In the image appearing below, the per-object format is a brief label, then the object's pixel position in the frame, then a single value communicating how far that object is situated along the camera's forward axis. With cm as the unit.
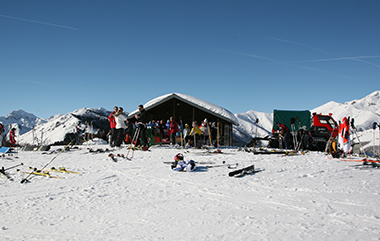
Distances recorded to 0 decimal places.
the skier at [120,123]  1130
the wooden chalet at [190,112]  1800
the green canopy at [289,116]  1772
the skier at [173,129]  1337
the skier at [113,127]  1189
